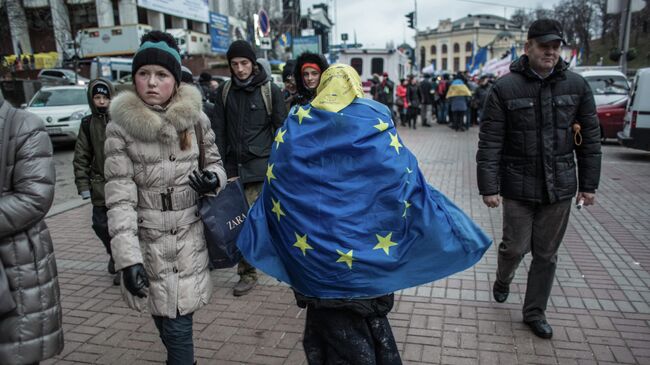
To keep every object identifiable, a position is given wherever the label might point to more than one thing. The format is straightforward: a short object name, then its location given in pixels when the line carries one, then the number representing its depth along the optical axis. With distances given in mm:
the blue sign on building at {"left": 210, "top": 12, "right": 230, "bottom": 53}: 47491
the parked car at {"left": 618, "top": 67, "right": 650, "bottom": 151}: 10203
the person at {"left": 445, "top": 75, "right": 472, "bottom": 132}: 17203
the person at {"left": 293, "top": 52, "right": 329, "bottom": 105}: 4801
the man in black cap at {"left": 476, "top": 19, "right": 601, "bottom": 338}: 3479
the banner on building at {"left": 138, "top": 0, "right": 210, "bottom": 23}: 42062
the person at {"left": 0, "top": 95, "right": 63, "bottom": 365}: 2141
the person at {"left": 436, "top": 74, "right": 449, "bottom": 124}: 19609
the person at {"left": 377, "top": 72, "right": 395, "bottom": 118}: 17297
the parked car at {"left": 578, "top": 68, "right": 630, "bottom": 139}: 12953
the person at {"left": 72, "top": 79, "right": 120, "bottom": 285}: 4605
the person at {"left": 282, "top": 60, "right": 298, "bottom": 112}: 6992
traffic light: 29875
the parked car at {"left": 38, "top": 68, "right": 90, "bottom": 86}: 24744
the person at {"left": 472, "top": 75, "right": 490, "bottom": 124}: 17703
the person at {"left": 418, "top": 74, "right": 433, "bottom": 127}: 18511
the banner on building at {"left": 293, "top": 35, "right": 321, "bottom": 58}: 33594
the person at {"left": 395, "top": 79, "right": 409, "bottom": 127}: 18516
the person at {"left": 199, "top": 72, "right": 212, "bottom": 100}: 12148
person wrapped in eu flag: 2186
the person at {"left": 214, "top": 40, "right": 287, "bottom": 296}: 4586
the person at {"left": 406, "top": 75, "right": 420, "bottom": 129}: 18077
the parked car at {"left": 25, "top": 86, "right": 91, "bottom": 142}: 13906
